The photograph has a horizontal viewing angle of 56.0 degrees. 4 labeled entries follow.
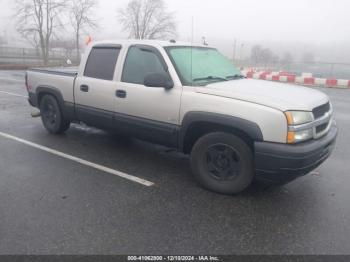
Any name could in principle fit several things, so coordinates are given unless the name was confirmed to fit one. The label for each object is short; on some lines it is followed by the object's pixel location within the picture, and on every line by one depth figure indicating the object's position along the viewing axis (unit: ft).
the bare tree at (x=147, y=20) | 156.25
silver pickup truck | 11.54
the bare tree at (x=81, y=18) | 121.08
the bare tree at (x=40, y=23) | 106.52
